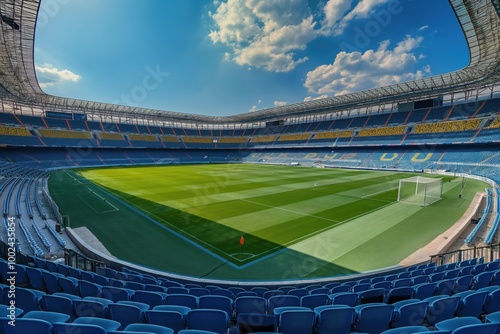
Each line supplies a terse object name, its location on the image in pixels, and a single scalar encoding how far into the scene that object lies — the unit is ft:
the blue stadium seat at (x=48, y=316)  9.55
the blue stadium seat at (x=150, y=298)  15.02
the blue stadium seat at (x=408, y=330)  9.32
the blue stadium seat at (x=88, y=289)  15.84
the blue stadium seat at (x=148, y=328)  9.10
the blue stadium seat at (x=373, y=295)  16.89
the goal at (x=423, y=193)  62.90
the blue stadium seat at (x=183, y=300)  14.58
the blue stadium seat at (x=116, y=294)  15.16
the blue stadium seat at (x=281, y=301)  15.65
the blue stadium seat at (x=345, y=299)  15.33
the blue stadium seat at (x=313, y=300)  15.43
